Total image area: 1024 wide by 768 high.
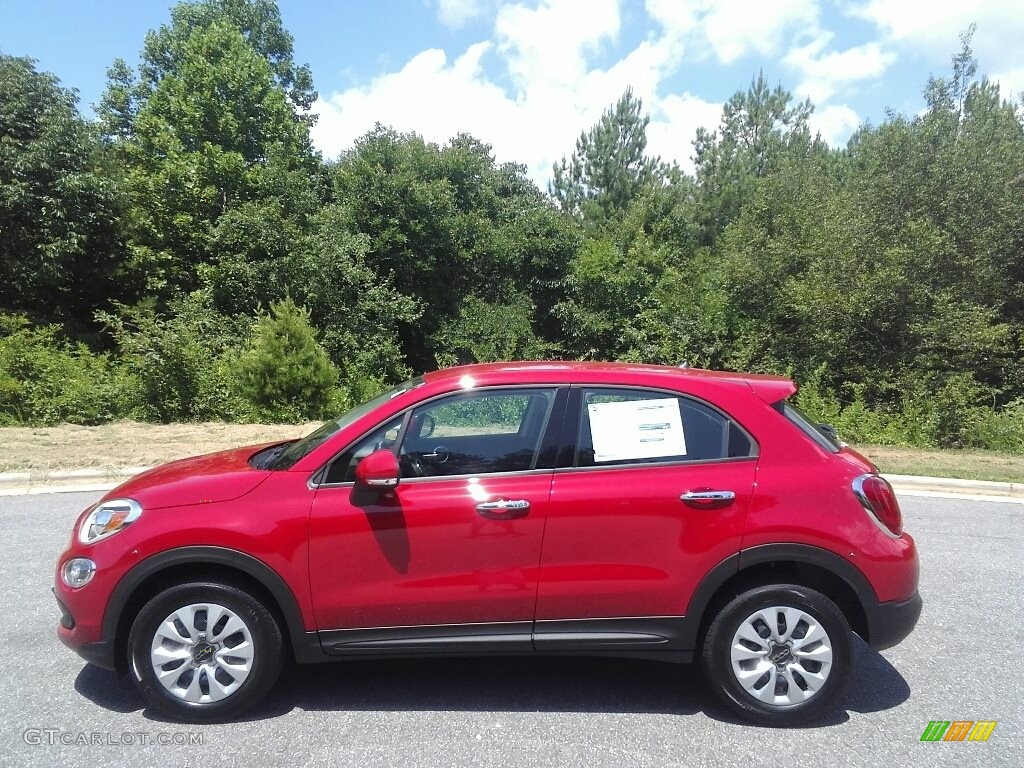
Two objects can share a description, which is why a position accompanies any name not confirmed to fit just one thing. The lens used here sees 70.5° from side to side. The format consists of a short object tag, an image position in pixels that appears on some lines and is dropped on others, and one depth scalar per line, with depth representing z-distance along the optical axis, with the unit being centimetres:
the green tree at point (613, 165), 3297
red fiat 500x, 342
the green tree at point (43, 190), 2064
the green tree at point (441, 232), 2458
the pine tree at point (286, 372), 1515
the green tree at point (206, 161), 2217
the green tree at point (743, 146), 3169
